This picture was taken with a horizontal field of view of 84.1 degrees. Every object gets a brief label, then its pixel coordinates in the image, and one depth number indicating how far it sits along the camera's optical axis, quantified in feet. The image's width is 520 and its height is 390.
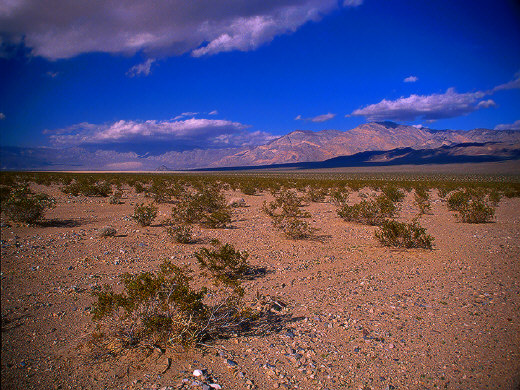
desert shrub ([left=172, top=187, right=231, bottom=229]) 41.45
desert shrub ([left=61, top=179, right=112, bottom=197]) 73.77
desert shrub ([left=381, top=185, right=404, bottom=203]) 75.61
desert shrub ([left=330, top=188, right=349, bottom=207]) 60.75
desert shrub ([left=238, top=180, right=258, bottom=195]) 93.00
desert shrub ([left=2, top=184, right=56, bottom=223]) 34.83
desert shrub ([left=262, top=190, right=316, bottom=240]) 35.40
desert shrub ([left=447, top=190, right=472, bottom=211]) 55.10
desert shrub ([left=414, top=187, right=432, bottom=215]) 72.30
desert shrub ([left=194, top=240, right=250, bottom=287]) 23.12
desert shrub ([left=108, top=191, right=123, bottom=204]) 61.00
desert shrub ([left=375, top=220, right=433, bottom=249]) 30.68
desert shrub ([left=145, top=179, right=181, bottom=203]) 66.69
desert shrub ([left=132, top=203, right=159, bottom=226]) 39.57
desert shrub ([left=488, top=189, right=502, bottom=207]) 68.33
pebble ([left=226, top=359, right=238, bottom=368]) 12.23
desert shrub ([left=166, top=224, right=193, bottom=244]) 32.55
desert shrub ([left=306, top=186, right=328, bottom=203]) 76.13
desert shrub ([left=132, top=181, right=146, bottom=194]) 87.07
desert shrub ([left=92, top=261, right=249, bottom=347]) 12.91
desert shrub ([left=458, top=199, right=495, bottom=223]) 45.42
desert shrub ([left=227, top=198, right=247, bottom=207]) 64.53
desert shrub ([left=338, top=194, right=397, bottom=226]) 44.24
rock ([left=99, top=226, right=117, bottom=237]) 32.68
